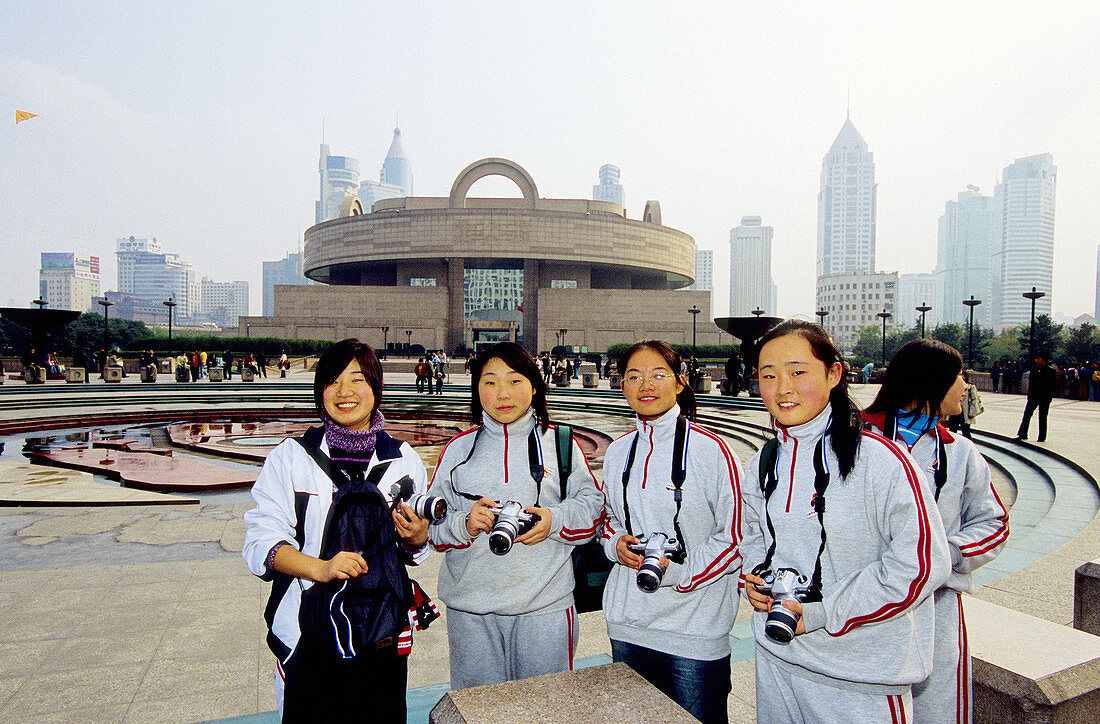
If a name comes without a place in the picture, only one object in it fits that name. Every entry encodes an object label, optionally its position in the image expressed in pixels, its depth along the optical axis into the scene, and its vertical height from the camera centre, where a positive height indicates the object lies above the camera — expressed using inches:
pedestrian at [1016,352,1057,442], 444.8 -29.9
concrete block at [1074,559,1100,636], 122.0 -48.2
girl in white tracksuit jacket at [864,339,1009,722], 88.2 -20.0
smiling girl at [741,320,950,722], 71.6 -24.2
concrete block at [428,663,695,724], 64.6 -37.9
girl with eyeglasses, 91.6 -29.2
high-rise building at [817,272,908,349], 4758.9 +358.3
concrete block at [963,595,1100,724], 86.9 -45.4
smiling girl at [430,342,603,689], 99.0 -30.4
